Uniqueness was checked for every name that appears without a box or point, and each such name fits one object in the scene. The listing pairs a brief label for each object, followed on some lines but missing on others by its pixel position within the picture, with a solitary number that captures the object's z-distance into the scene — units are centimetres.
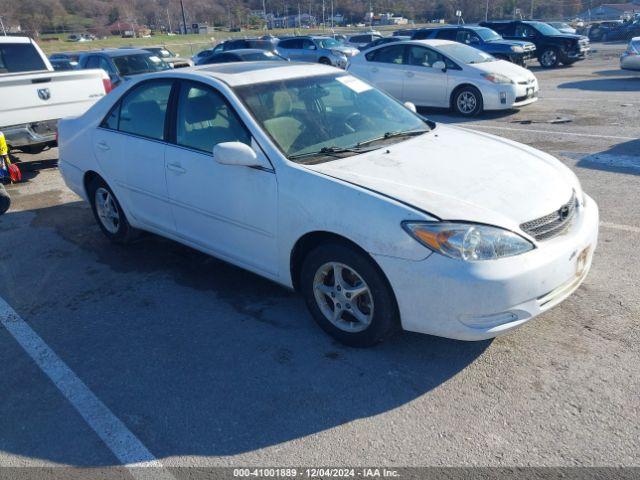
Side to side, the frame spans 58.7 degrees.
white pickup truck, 761
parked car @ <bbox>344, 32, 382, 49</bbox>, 2966
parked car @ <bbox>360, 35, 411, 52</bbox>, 2203
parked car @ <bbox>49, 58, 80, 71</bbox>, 1762
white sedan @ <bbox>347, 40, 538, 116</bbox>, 1121
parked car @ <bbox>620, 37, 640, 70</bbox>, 1573
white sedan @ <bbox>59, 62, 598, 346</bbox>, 305
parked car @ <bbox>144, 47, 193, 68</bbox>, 1575
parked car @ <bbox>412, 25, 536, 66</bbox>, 1800
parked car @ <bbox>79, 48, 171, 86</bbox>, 1367
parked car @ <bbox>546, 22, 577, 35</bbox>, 2914
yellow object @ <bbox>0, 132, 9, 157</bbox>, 665
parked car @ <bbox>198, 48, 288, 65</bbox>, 1783
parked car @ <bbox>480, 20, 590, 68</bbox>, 2030
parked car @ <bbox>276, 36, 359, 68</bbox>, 2177
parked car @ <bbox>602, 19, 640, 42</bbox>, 3575
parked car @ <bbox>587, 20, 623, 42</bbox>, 3692
